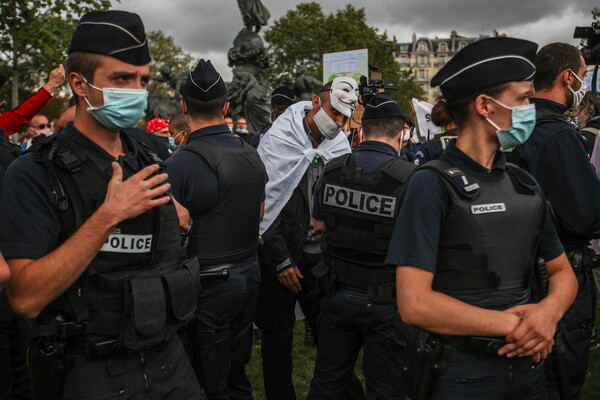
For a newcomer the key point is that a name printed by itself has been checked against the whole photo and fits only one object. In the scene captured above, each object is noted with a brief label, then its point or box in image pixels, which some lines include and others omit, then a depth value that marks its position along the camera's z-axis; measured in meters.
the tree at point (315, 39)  43.81
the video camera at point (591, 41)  4.43
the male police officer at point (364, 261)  3.75
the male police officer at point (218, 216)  3.71
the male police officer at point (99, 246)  2.10
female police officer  2.21
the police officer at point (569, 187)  3.18
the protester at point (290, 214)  4.74
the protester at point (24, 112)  5.48
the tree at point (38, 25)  15.61
